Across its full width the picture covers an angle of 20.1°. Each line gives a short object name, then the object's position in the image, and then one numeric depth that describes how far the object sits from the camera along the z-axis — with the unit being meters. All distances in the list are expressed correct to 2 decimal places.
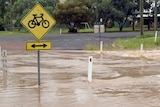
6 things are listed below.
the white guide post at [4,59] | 19.05
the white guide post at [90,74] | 15.68
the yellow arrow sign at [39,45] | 13.88
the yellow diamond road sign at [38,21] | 13.76
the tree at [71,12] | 66.94
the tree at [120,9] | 68.75
